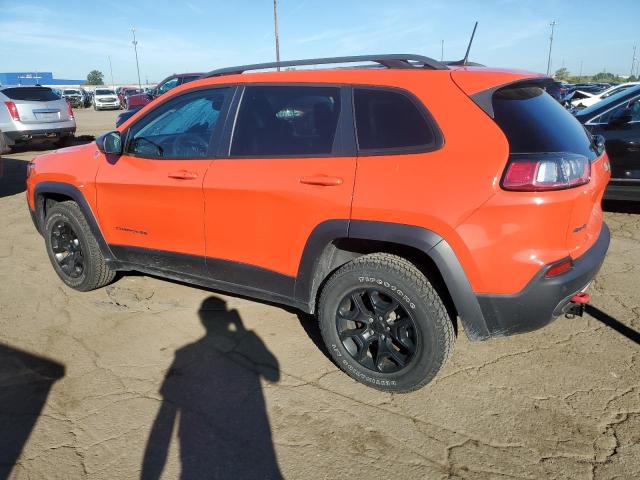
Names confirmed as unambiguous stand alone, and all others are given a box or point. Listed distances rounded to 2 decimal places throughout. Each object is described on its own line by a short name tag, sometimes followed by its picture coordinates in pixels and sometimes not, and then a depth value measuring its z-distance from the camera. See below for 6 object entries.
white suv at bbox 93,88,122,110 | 36.19
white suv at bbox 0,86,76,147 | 11.19
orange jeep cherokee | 2.29
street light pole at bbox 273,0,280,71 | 30.04
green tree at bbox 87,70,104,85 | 109.56
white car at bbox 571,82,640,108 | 14.97
